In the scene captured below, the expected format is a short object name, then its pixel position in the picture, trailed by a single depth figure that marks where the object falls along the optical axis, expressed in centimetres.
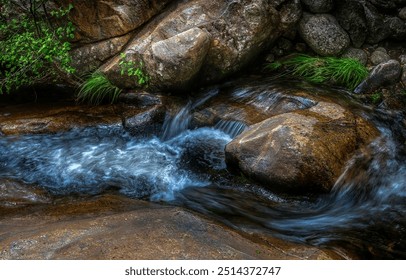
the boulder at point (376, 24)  693
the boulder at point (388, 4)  674
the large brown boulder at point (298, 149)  447
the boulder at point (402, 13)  675
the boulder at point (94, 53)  741
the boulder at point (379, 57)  691
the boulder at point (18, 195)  436
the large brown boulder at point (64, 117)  654
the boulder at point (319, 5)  700
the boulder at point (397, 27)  683
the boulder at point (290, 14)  705
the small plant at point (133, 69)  648
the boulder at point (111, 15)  721
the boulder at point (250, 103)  591
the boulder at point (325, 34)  700
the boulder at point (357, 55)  698
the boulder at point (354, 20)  702
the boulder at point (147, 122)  654
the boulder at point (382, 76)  631
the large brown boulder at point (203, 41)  629
